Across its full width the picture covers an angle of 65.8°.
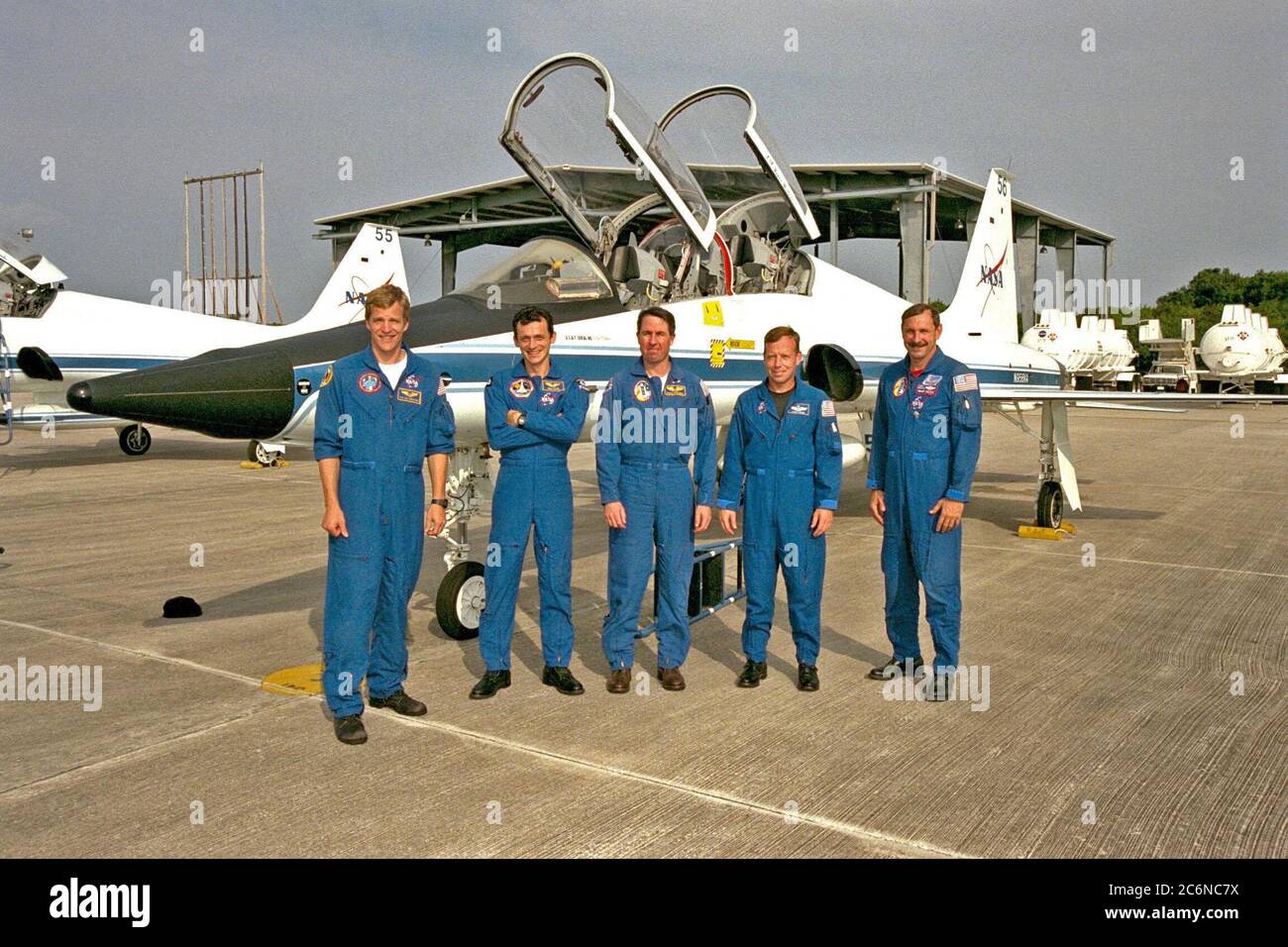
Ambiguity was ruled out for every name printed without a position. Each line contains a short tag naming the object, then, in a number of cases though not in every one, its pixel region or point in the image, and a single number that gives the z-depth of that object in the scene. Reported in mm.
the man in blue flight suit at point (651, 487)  4922
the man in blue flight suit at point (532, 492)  4809
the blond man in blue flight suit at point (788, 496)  4957
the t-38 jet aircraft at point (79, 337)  16422
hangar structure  29734
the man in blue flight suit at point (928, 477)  4855
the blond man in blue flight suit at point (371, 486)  4238
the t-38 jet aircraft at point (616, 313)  5160
